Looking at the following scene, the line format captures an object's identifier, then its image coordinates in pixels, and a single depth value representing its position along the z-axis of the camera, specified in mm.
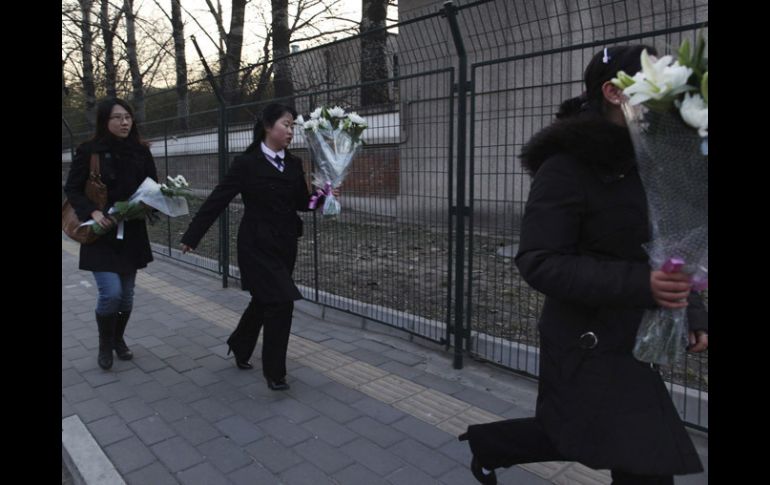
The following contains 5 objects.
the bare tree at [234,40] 14970
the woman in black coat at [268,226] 3832
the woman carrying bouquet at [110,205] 4164
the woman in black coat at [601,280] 1719
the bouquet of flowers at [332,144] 4188
